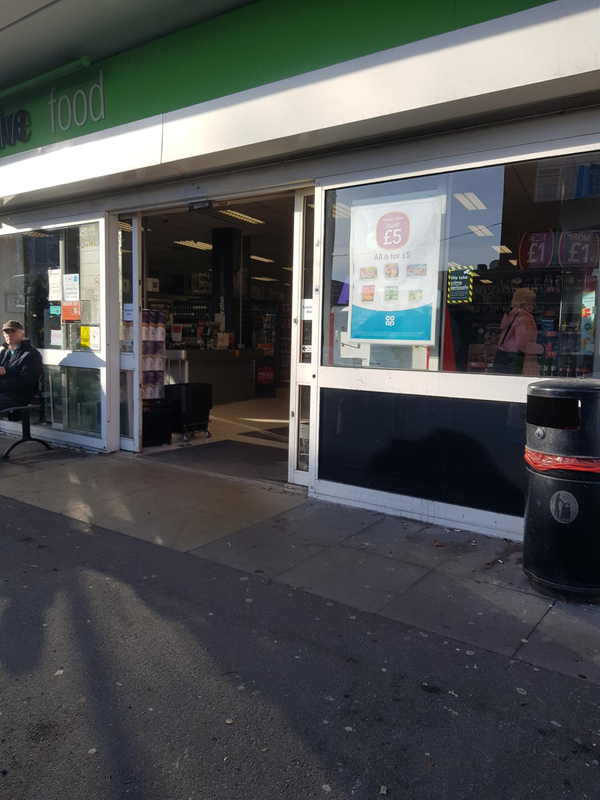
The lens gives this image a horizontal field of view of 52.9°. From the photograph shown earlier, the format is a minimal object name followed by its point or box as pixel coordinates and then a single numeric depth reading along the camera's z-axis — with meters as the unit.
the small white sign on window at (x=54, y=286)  8.13
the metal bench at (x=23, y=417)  7.33
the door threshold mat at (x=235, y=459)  6.75
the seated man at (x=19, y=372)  7.43
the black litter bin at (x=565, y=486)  3.52
